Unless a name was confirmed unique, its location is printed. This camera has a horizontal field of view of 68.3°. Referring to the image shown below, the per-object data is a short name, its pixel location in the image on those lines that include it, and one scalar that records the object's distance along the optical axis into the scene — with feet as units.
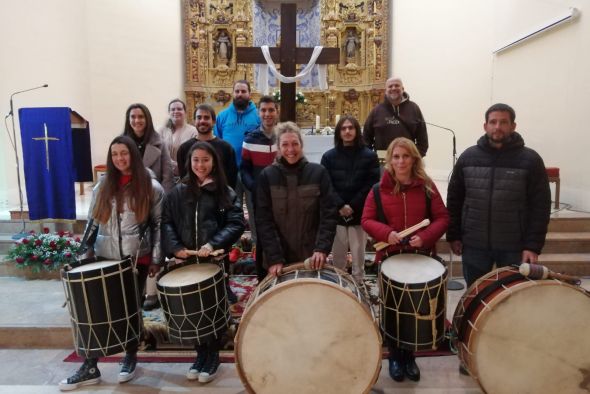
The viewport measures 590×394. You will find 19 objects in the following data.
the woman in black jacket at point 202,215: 9.05
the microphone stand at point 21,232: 15.21
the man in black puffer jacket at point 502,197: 8.60
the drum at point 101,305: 7.98
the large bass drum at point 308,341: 6.97
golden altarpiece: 30.73
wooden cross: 17.89
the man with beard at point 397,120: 13.71
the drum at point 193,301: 7.95
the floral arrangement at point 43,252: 14.07
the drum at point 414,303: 7.49
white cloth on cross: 17.97
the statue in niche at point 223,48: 31.50
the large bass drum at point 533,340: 6.94
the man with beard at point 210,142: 11.41
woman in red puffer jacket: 8.73
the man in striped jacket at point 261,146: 11.48
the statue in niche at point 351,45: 31.40
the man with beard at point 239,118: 13.60
